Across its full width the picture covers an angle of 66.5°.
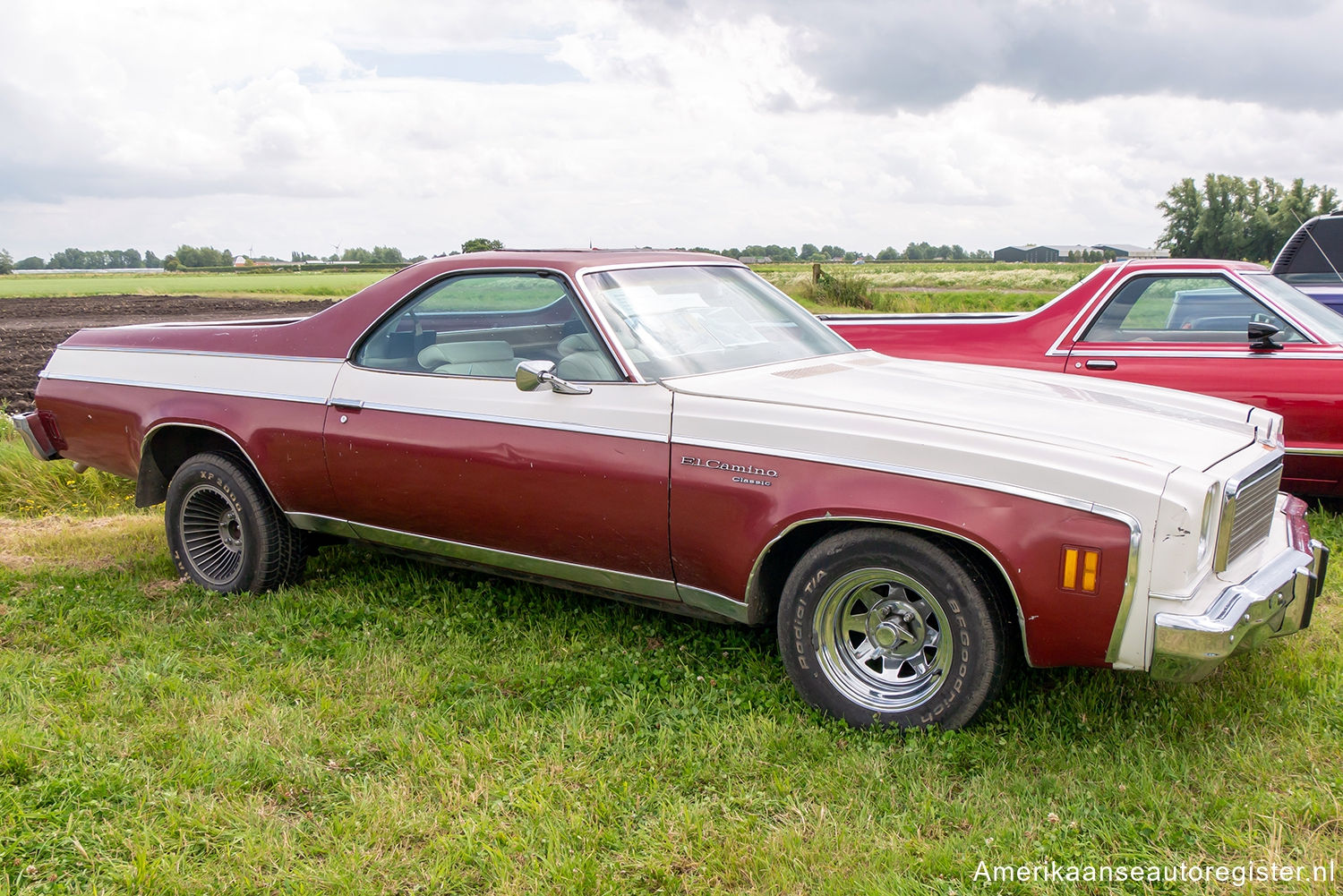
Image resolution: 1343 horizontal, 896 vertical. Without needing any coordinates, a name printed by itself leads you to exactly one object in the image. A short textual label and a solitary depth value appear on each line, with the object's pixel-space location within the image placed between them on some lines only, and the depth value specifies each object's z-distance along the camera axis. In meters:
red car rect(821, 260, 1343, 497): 5.48
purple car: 9.05
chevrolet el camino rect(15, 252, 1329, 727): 2.98
